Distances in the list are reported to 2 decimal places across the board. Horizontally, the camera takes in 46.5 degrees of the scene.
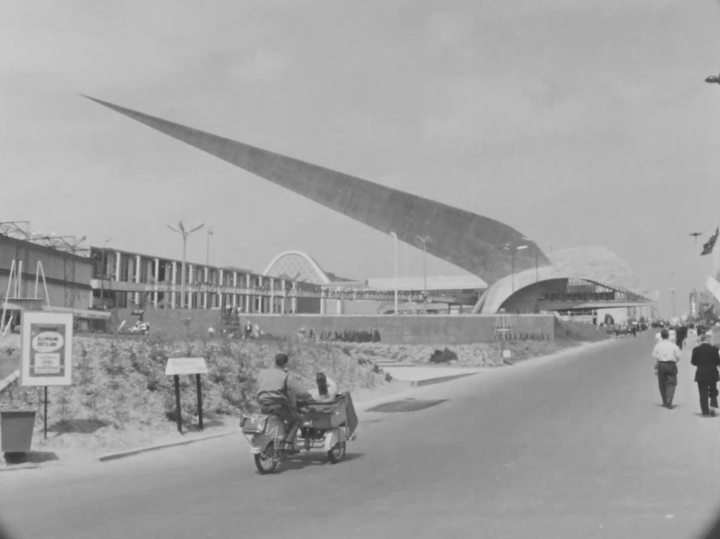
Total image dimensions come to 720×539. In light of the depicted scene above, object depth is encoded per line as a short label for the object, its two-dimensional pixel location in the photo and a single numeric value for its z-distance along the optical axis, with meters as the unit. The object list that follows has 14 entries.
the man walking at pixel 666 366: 13.05
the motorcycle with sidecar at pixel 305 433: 7.96
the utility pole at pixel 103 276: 67.88
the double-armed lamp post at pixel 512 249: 70.33
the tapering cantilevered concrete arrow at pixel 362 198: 64.31
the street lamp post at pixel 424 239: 62.52
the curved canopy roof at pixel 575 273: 72.56
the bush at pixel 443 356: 33.16
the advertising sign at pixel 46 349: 9.69
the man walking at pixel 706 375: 12.31
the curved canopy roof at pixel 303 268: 133.75
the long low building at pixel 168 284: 71.75
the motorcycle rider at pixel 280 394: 8.23
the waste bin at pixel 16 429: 8.91
